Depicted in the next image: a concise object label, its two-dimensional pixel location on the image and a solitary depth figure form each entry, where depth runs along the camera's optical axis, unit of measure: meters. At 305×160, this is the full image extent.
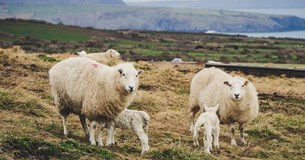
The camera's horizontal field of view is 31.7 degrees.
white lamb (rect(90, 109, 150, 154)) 11.47
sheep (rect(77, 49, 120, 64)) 24.94
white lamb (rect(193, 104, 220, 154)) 12.03
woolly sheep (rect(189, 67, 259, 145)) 13.87
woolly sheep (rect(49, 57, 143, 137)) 11.55
